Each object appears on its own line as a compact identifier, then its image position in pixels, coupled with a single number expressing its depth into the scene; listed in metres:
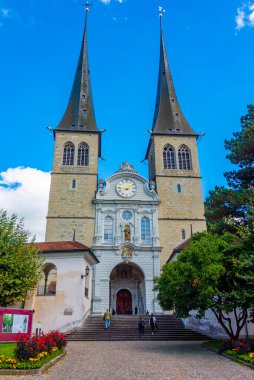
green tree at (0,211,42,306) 16.95
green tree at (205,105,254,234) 18.59
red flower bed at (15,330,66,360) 9.15
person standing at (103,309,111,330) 20.15
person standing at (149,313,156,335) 19.68
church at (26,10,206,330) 30.53
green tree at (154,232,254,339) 12.03
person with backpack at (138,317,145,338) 19.08
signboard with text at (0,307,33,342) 13.71
